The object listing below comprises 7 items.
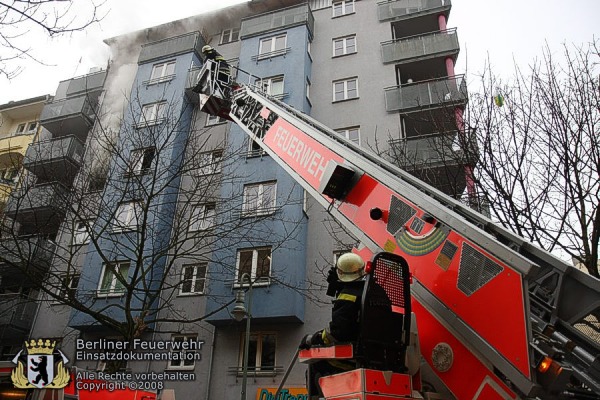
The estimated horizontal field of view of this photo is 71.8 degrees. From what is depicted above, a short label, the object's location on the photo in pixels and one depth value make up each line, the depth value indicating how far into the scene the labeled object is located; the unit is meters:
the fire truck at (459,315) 2.62
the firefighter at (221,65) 9.13
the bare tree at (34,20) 4.49
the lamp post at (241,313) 10.50
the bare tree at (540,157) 7.95
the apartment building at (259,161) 13.56
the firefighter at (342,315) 3.14
